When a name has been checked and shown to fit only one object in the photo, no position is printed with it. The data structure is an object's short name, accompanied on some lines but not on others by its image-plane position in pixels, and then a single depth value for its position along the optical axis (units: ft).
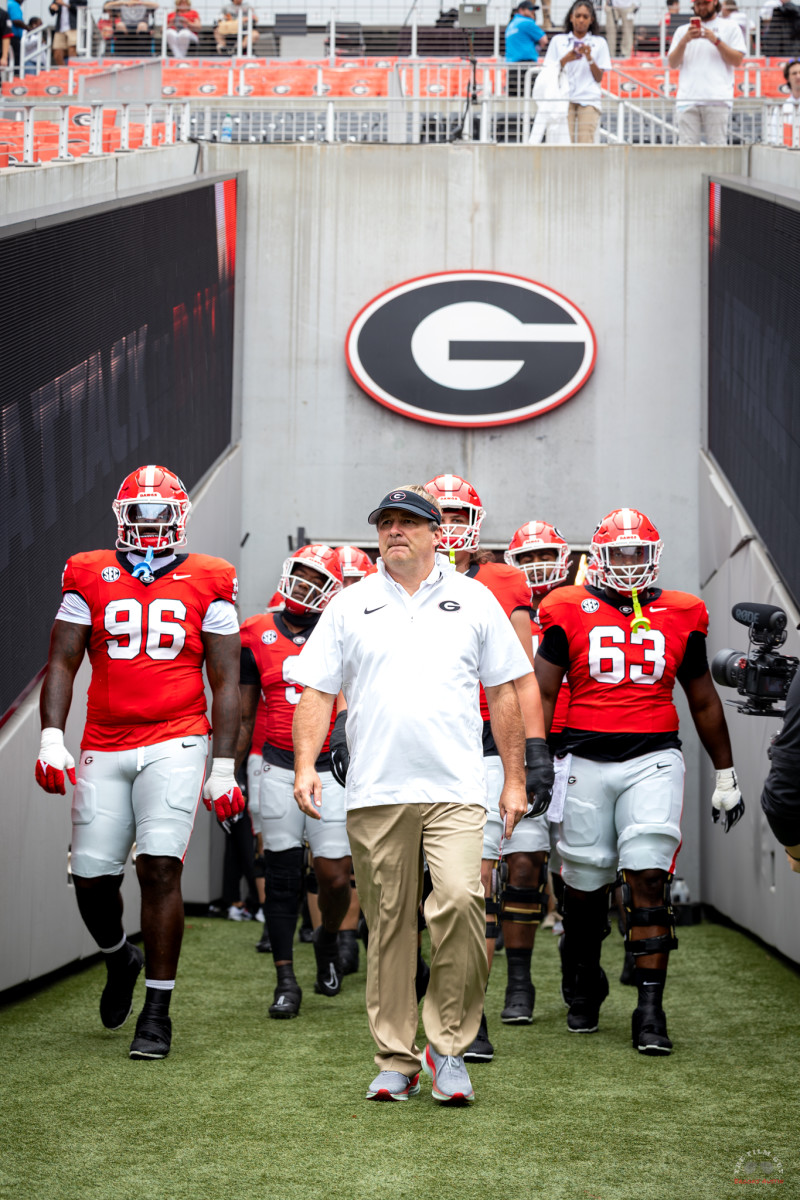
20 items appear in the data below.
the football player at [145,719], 17.35
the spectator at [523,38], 49.11
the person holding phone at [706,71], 41.34
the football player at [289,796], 21.52
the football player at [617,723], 18.72
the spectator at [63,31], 58.44
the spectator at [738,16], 55.42
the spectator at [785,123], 38.65
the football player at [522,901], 20.17
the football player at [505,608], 19.60
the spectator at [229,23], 60.80
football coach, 15.08
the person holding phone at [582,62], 42.47
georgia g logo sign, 39.04
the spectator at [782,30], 56.13
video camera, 16.42
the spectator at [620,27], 57.10
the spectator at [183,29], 60.18
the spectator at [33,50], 51.01
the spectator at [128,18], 55.57
